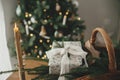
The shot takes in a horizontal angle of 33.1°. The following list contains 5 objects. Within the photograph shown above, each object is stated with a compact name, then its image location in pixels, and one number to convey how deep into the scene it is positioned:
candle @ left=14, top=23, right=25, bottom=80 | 0.74
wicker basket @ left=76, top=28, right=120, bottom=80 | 0.83
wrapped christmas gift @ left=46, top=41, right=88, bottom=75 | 0.92
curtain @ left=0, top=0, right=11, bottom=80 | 2.01
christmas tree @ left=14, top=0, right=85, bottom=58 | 1.96
